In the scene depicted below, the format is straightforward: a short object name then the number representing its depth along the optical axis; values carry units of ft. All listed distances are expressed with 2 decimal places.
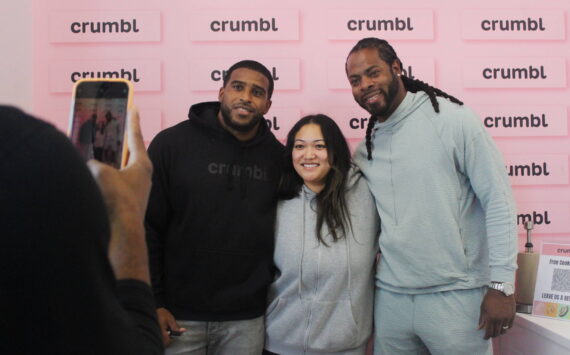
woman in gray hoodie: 5.10
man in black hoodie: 5.12
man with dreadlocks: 4.76
